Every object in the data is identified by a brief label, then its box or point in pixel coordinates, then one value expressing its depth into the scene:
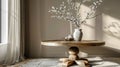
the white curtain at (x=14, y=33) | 4.16
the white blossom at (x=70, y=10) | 5.07
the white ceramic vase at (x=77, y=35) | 3.99
